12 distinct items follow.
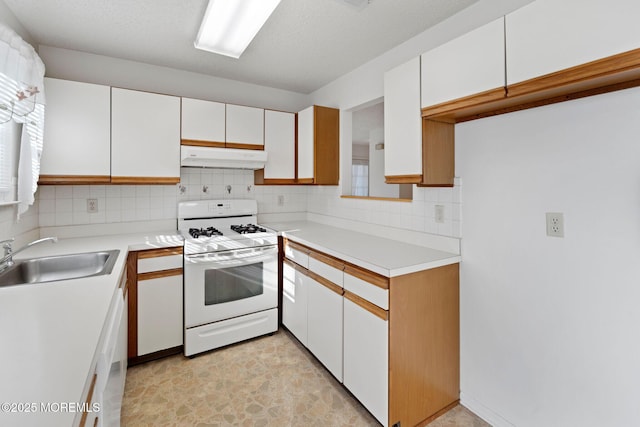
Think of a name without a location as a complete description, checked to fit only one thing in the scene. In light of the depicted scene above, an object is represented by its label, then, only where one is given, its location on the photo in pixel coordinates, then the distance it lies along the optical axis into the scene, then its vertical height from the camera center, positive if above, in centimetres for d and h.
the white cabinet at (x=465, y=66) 138 +73
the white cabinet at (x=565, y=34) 102 +67
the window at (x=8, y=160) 169 +31
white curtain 152 +63
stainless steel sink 166 -33
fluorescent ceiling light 164 +114
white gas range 239 -58
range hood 256 +48
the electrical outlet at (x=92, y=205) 256 +6
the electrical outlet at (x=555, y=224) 145 -6
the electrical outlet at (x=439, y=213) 201 -1
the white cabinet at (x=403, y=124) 178 +54
